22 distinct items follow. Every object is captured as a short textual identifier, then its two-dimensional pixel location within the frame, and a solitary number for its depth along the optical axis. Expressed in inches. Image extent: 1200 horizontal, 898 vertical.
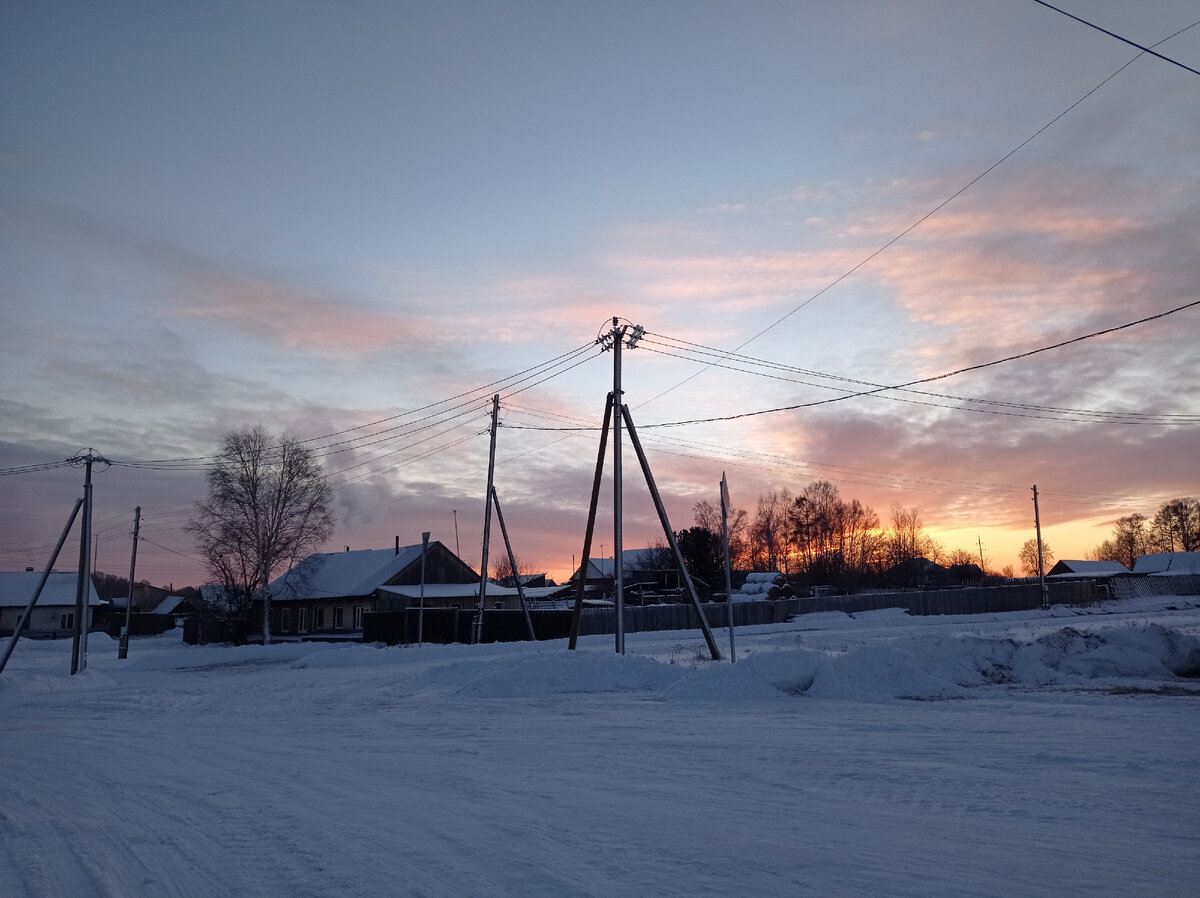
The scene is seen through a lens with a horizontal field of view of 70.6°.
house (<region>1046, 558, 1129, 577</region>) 4653.1
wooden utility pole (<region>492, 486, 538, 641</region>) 1472.7
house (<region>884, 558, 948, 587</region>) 4416.8
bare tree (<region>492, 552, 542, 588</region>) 4208.7
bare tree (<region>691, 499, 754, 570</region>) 4616.1
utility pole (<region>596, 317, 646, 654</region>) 933.8
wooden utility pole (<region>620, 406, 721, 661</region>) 957.8
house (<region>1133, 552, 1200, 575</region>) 4078.7
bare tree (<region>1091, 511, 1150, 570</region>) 5797.2
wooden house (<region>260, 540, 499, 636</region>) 2314.2
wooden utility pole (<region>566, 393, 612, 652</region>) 1000.9
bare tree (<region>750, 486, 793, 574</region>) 4680.1
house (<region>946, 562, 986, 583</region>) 4503.0
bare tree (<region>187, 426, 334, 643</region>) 2031.3
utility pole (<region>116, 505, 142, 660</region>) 1740.9
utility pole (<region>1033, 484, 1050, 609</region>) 2290.8
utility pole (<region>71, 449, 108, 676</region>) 1258.6
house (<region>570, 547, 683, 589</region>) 3789.4
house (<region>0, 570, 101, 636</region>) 3058.6
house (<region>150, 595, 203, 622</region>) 3700.8
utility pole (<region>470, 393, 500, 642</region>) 1471.5
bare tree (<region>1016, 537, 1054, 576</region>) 5154.5
